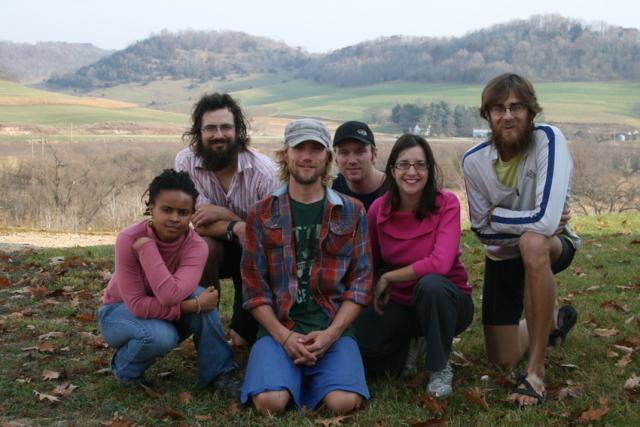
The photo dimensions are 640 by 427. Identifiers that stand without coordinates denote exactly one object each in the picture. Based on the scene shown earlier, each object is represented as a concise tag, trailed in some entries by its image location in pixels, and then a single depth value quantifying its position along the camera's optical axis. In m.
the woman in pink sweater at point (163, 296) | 4.35
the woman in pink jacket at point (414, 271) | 4.36
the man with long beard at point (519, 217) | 4.27
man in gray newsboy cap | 4.27
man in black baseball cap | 5.04
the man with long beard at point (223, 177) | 5.25
